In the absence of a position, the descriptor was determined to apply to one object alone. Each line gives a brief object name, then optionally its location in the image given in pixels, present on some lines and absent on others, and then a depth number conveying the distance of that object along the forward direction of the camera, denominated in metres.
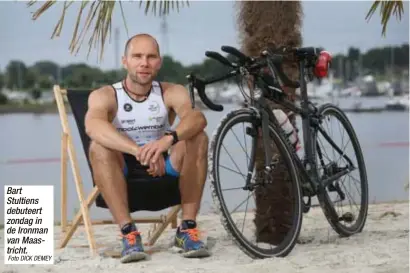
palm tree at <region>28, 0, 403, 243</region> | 6.25
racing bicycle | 5.58
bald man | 5.73
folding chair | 6.13
